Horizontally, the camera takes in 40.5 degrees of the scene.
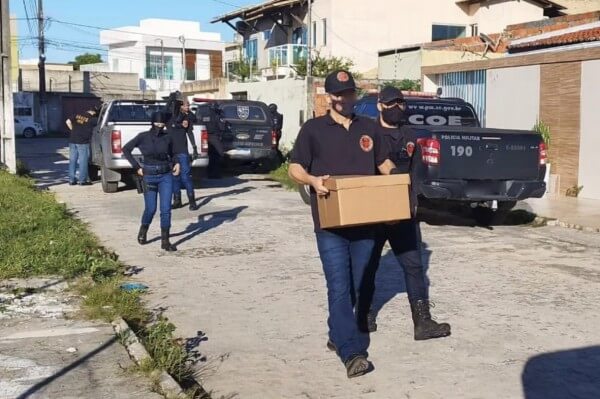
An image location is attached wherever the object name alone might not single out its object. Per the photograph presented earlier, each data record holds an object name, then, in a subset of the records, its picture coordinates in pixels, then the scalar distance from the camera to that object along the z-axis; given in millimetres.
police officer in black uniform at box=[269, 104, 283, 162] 20141
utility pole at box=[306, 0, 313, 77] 29316
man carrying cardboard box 5324
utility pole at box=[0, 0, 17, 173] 18109
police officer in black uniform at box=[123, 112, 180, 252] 9773
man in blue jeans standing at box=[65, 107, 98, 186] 17094
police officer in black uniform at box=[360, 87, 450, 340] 6078
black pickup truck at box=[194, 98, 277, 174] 18781
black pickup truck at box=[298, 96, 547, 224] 10469
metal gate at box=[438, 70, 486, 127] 18344
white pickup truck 15000
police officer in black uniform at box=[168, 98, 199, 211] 12938
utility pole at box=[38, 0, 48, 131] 53406
